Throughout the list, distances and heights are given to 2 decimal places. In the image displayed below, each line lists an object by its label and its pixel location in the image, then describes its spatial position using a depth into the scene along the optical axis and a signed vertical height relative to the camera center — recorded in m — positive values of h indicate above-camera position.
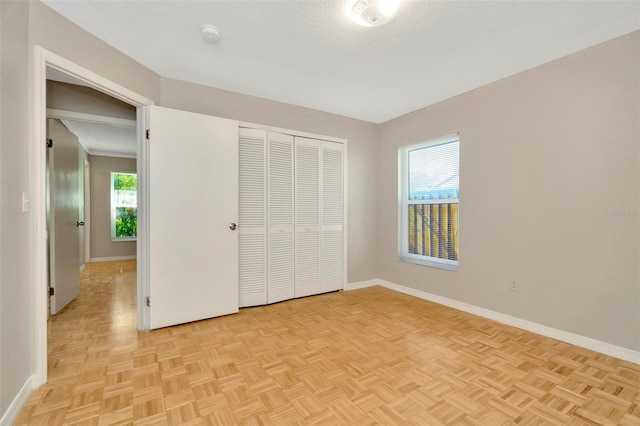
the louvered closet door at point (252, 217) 3.26 -0.07
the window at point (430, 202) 3.53 +0.12
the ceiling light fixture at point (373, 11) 1.80 +1.32
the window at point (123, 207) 6.73 +0.12
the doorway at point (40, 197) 1.79 +0.10
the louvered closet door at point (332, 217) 3.91 -0.08
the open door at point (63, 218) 3.11 -0.07
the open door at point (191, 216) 2.68 -0.04
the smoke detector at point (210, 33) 2.11 +1.37
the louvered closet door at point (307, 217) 3.69 -0.07
